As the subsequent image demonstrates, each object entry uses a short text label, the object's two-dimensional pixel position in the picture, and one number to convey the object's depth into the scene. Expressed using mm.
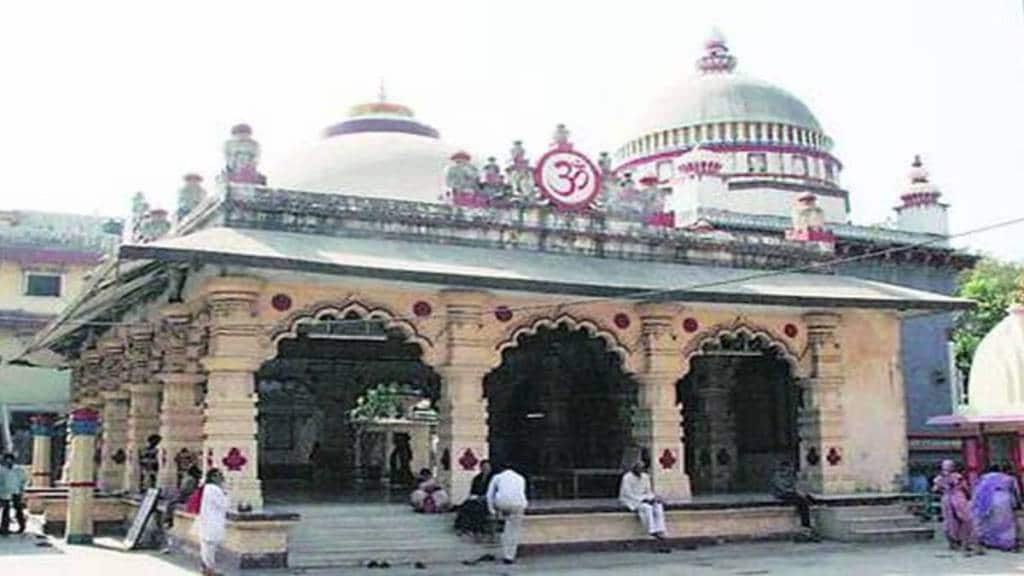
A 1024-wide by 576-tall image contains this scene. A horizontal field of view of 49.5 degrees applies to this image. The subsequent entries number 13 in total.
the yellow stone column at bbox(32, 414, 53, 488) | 21922
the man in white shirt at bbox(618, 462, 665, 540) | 14406
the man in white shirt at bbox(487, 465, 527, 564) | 13016
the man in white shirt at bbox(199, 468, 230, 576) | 11227
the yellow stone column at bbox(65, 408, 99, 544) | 15219
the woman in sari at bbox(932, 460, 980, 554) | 14406
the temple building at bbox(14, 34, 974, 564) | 13297
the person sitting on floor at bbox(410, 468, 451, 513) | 13688
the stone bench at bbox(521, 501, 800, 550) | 14070
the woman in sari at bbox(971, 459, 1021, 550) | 14516
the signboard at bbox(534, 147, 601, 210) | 15766
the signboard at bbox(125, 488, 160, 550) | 14445
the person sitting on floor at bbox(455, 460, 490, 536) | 13328
